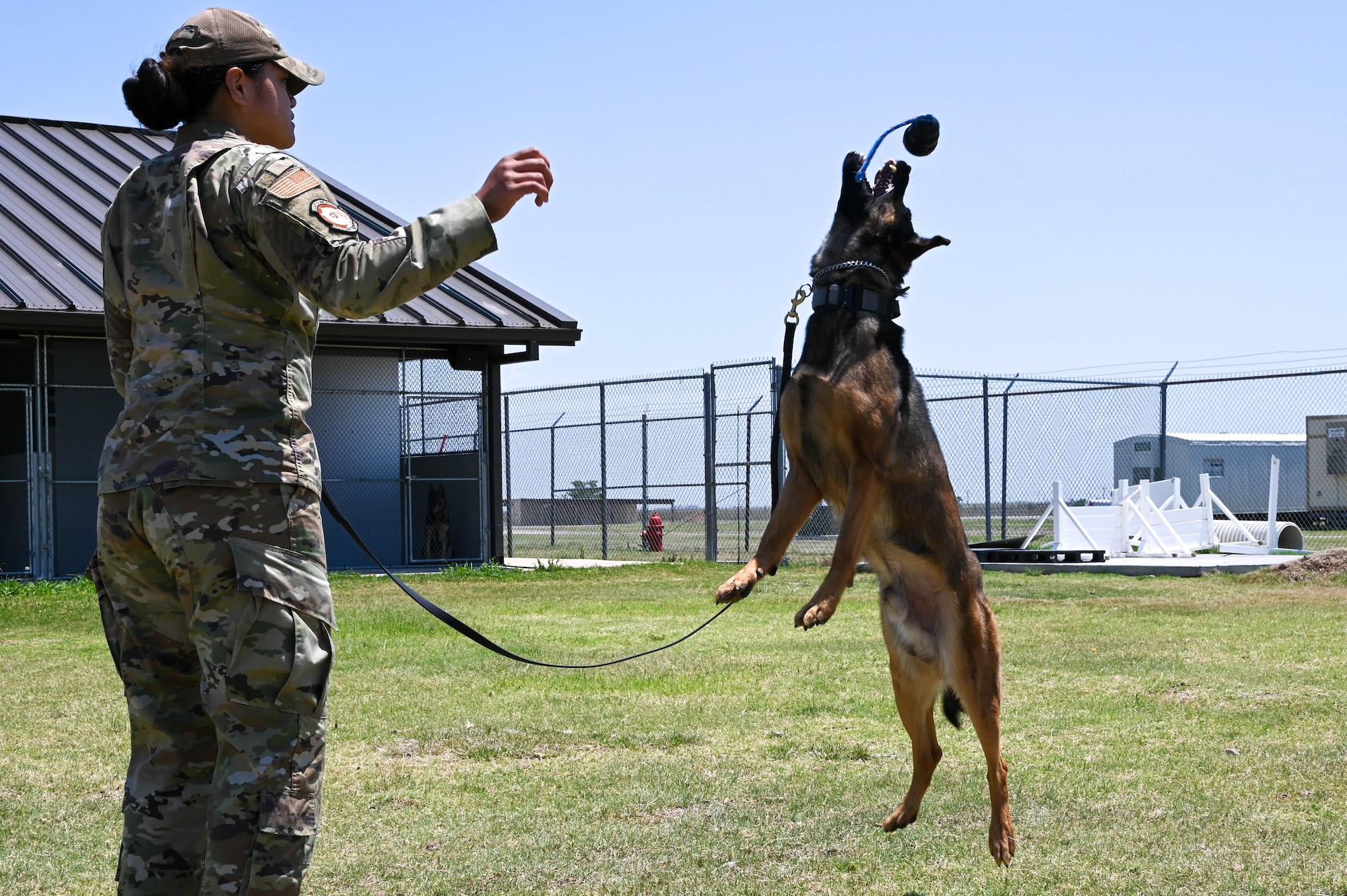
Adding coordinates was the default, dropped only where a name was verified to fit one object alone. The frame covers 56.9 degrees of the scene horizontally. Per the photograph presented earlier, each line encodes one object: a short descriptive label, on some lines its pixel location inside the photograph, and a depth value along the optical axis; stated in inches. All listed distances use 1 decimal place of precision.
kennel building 582.6
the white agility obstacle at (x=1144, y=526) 648.4
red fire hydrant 802.8
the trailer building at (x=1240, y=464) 985.5
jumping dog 149.2
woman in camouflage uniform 99.1
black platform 627.2
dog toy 156.1
